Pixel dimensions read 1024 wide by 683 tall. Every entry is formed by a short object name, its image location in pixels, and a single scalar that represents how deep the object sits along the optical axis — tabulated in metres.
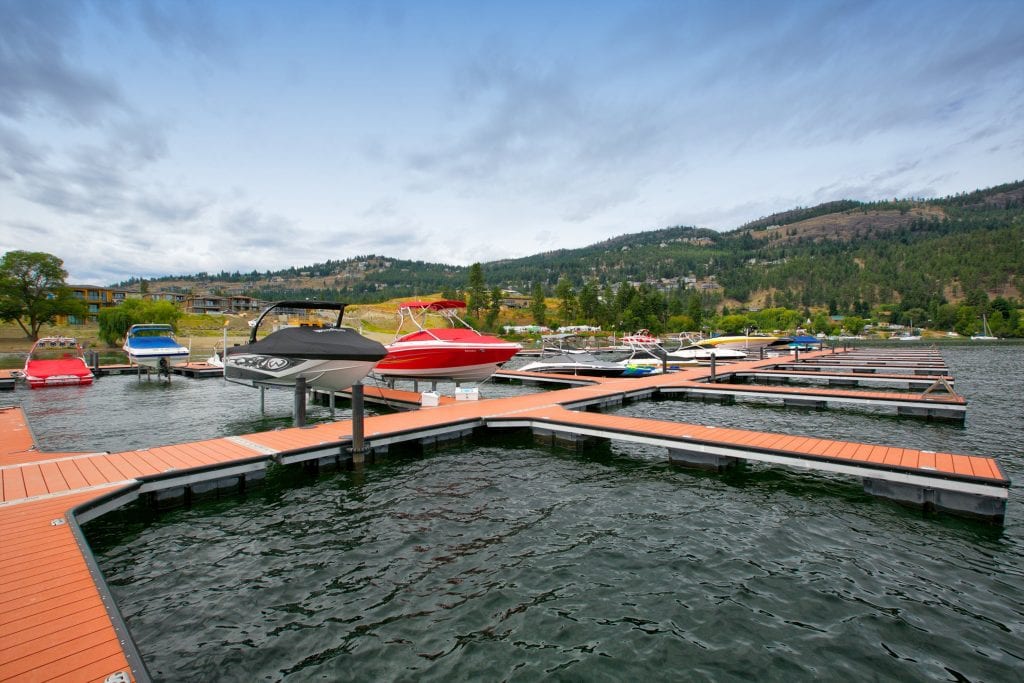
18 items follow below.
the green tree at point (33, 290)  55.62
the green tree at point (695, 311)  105.62
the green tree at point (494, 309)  90.88
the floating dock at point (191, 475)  3.46
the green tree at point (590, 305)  95.62
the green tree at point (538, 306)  96.69
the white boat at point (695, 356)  36.01
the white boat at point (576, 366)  25.27
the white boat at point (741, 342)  45.09
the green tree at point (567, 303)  97.38
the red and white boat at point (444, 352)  15.38
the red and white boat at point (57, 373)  24.23
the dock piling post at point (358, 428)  9.73
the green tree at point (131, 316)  52.78
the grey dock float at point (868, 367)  26.56
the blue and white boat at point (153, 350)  26.62
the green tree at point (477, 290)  89.62
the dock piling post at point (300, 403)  11.84
